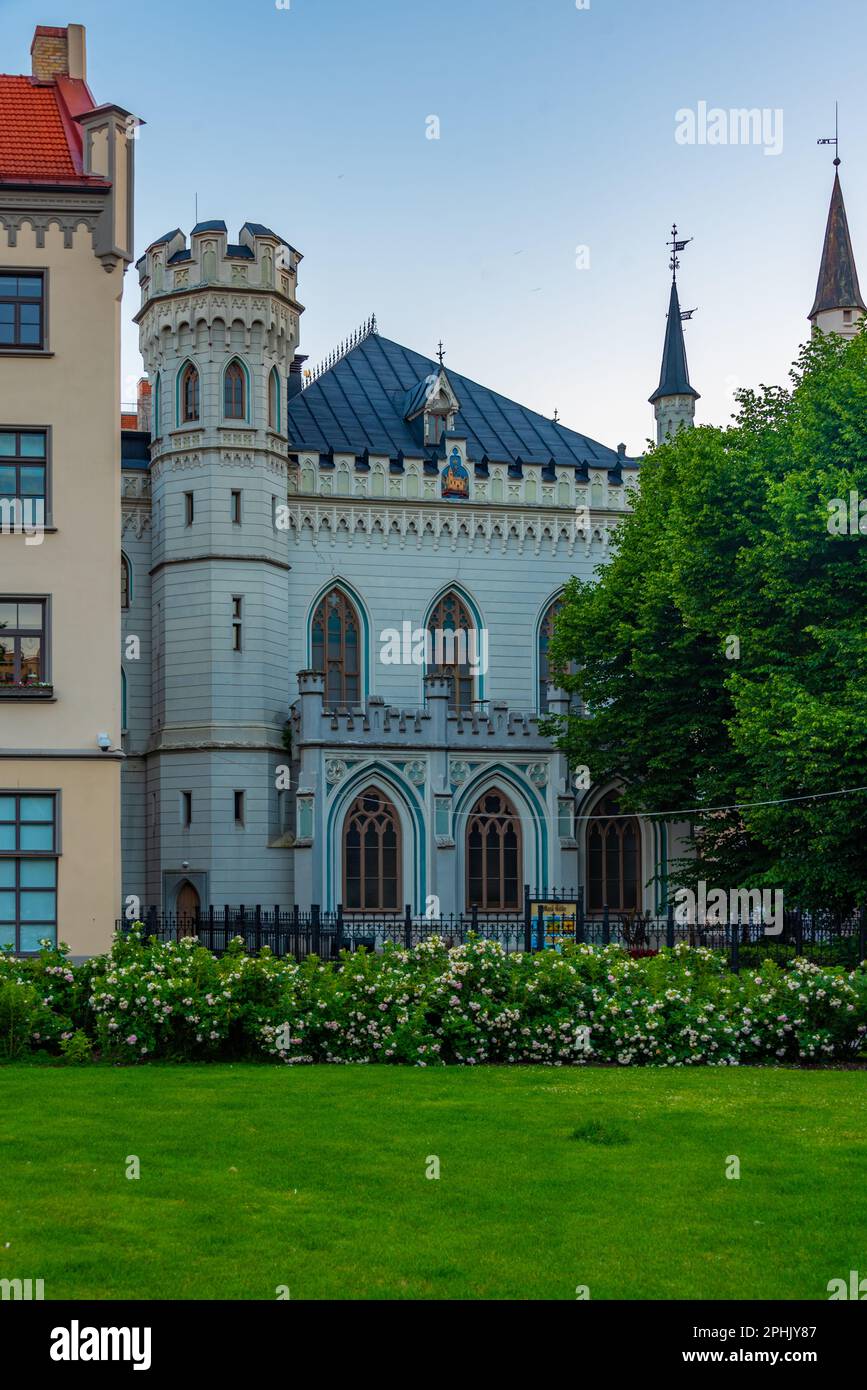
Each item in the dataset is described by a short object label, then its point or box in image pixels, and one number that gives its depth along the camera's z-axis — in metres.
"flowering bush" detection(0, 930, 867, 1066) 18.94
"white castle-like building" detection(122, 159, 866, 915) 46.66
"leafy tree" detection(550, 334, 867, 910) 31.67
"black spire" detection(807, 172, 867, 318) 57.00
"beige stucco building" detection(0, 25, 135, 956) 28.22
